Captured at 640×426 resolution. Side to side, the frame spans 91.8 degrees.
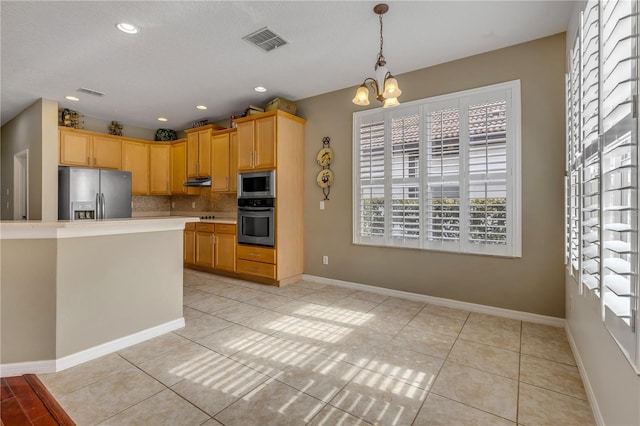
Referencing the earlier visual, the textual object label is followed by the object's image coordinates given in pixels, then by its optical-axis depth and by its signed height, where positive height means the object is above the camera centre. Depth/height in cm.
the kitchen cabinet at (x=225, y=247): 475 -56
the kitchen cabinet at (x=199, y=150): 545 +110
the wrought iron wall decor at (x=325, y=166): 433 +64
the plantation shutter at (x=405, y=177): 361 +41
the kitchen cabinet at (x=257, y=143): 427 +98
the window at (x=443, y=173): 309 +43
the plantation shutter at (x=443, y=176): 335 +39
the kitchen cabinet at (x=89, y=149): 488 +105
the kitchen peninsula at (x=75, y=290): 211 -58
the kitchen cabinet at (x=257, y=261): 428 -71
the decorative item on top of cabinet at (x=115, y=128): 568 +154
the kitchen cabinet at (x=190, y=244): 535 -56
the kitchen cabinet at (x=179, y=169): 589 +83
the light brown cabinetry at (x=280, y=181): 425 +43
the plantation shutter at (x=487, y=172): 310 +40
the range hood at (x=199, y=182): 549 +54
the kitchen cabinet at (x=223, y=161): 517 +86
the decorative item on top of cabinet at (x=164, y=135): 623 +155
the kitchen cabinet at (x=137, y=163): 571 +91
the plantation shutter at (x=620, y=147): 107 +25
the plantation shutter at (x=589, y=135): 159 +43
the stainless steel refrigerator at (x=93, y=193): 461 +29
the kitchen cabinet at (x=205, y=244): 504 -54
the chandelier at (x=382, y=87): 216 +91
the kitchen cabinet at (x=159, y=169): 605 +85
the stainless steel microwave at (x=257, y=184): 427 +39
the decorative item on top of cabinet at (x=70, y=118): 494 +151
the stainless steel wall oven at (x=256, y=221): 428 -14
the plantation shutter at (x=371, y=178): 391 +43
